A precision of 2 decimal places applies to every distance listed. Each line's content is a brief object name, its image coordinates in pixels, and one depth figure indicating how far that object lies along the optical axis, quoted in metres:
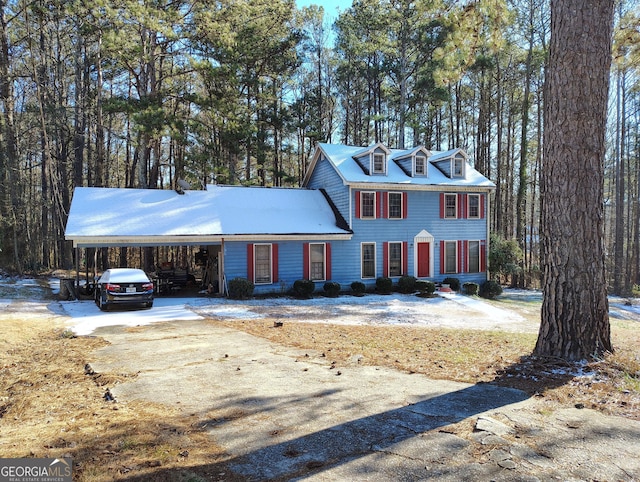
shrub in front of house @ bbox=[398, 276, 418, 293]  20.36
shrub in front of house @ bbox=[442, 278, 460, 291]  21.31
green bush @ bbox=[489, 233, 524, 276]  23.30
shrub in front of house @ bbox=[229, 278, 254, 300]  17.27
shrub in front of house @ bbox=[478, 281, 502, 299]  21.92
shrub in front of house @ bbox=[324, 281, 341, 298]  18.91
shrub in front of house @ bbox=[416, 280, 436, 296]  19.95
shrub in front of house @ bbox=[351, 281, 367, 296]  19.72
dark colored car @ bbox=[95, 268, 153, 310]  13.08
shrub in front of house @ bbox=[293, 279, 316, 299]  18.44
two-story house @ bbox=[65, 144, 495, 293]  17.45
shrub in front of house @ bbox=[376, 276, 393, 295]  20.11
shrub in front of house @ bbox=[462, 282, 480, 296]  21.16
